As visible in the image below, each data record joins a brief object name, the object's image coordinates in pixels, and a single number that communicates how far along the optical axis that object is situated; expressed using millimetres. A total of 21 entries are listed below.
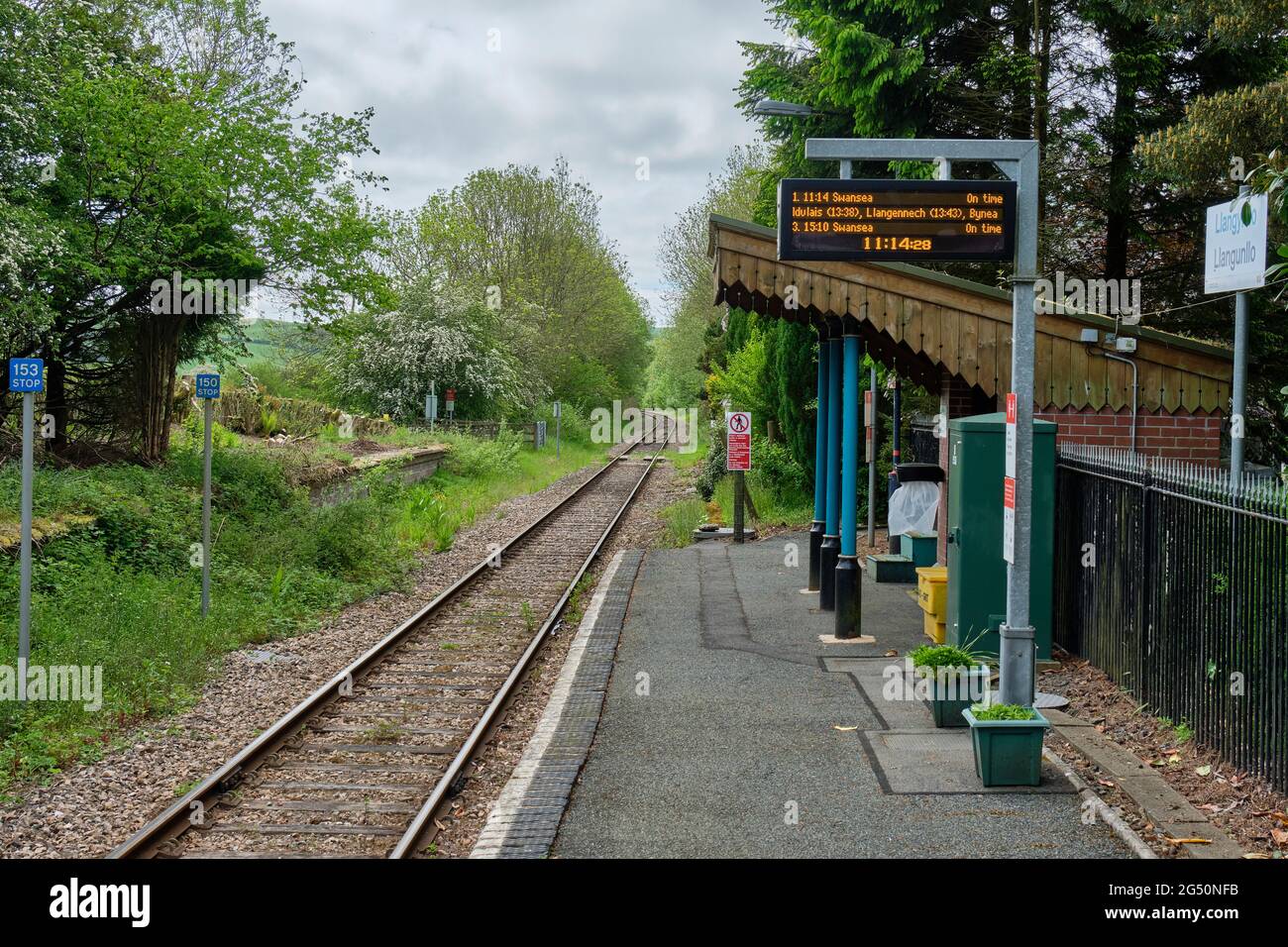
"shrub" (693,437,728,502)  27906
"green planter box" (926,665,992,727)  7922
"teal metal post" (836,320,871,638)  11148
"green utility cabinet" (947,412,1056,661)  9703
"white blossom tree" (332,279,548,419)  38156
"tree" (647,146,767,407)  41938
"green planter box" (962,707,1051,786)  6629
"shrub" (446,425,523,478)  32125
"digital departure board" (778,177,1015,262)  7664
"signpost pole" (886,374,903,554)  16595
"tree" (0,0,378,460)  13891
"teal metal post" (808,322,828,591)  14078
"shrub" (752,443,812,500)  23562
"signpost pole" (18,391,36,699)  8219
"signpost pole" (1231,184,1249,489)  9109
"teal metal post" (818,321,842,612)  12602
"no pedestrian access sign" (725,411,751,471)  18766
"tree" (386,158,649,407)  44000
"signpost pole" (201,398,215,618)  11227
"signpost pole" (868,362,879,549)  17484
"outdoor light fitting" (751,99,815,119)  13094
